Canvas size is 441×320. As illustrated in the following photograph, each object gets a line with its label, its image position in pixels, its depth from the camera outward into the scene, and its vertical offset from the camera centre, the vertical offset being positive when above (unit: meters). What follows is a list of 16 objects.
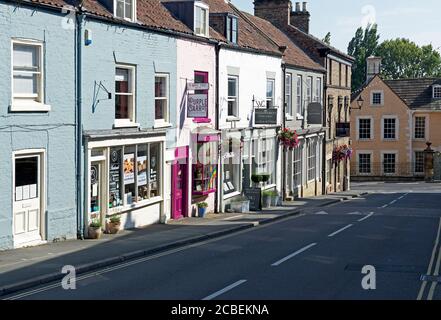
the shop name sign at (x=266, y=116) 33.31 +0.62
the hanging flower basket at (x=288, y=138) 37.56 -0.43
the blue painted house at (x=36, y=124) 17.56 +0.13
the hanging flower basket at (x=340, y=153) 52.56 -1.69
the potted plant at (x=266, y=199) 34.78 -3.32
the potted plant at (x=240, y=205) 31.14 -3.23
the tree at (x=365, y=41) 113.26 +13.85
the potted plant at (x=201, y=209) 28.03 -3.06
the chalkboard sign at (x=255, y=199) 32.81 -3.12
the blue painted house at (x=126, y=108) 20.53 +0.67
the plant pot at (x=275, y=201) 35.94 -3.52
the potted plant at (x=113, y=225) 21.53 -2.83
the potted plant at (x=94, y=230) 20.31 -2.81
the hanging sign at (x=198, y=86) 26.19 +1.57
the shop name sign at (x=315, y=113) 42.94 +0.99
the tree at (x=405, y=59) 112.25 +11.04
